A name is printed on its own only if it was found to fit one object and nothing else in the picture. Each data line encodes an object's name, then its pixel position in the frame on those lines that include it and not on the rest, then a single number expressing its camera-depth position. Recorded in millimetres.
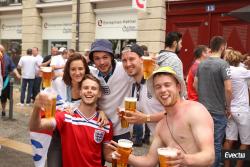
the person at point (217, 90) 3439
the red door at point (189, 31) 7262
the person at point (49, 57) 7691
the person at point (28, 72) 7730
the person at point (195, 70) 4213
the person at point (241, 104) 3685
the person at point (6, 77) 6263
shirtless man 1518
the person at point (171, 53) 3168
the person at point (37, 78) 7884
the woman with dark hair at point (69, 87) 2102
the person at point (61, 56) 6577
